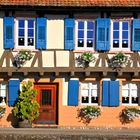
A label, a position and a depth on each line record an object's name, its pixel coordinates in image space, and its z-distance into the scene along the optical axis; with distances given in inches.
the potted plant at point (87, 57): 773.9
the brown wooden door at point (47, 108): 810.8
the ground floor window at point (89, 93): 808.3
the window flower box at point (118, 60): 775.1
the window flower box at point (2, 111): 786.0
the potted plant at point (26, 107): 777.6
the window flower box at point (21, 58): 771.0
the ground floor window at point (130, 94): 809.5
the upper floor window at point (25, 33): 787.4
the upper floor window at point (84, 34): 792.3
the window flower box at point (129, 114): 792.9
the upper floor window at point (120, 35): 794.2
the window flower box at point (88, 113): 791.7
